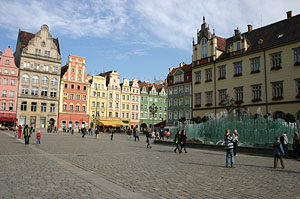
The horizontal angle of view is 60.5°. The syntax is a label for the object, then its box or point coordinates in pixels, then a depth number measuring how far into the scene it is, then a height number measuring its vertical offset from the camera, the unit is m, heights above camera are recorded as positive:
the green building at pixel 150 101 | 81.88 +6.64
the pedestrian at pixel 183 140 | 19.92 -1.36
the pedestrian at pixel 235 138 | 17.33 -1.01
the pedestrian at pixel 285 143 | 17.52 -1.28
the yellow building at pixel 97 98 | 71.06 +6.35
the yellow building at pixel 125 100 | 77.50 +6.52
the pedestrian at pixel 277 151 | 12.51 -1.31
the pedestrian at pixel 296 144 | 16.62 -1.29
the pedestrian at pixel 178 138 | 20.00 -1.27
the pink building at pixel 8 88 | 58.44 +7.33
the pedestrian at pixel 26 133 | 21.69 -1.12
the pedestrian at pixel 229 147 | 12.43 -1.15
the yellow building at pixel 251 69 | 33.22 +8.13
